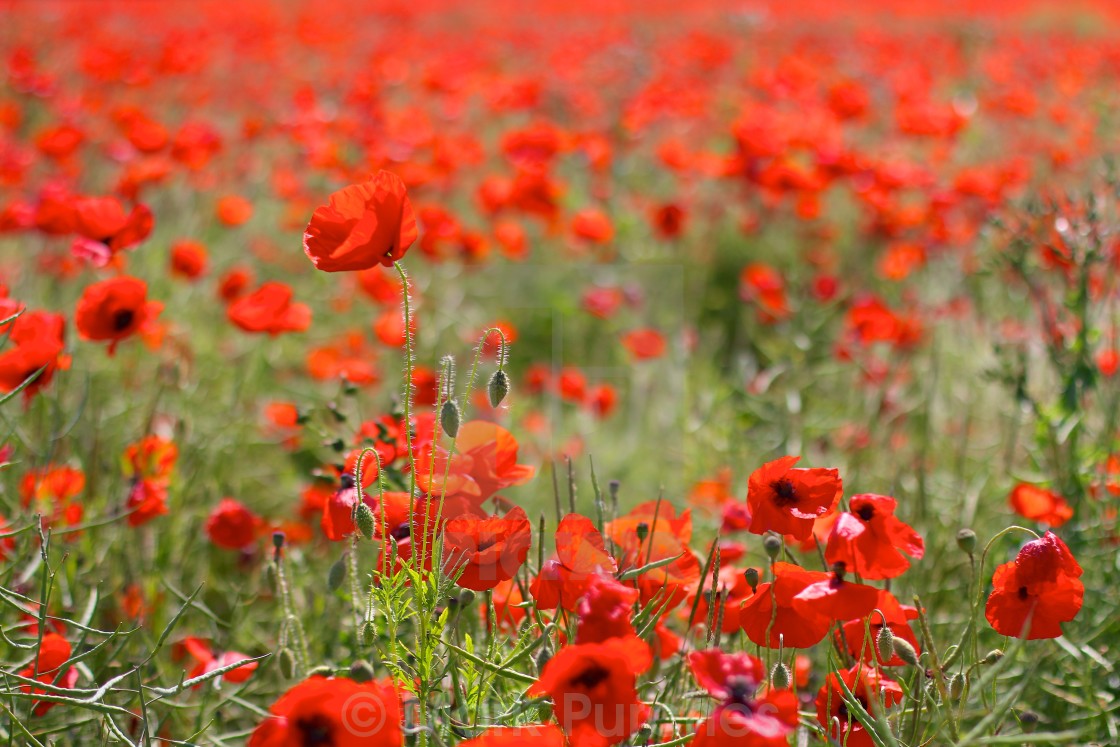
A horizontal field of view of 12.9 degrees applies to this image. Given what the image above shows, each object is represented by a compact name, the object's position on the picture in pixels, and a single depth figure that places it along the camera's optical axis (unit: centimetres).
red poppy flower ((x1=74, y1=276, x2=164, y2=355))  292
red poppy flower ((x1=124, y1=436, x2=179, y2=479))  302
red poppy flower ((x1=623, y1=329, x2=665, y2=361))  444
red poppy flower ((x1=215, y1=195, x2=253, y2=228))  434
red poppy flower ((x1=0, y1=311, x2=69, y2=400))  281
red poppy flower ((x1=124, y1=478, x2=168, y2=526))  294
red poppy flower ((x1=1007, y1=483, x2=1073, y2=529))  289
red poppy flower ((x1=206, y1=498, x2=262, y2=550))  298
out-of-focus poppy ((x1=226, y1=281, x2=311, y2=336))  306
